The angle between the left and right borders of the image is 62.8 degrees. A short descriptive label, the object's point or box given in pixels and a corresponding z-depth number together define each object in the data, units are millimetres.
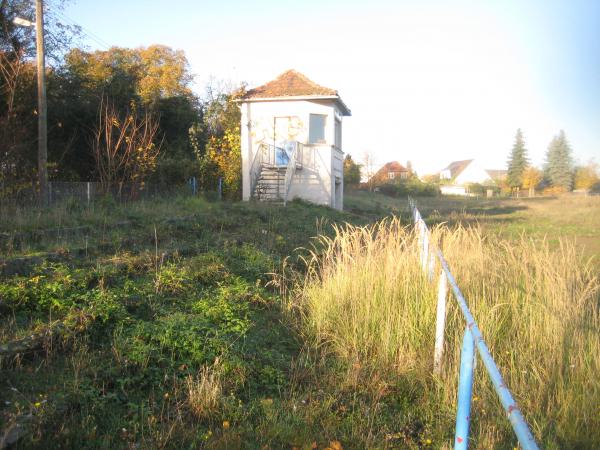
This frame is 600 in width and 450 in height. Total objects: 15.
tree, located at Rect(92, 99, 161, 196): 14219
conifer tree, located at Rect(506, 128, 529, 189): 59000
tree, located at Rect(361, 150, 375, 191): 65875
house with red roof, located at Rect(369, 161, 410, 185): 91156
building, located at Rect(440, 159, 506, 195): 77062
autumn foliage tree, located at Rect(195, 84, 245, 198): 20688
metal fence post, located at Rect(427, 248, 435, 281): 5114
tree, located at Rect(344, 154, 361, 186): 52675
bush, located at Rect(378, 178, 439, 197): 57938
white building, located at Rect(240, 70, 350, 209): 21344
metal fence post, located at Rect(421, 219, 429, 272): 5616
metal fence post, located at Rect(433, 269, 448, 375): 3961
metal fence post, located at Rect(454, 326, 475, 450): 2312
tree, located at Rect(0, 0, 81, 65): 16656
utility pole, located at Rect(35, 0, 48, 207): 12386
